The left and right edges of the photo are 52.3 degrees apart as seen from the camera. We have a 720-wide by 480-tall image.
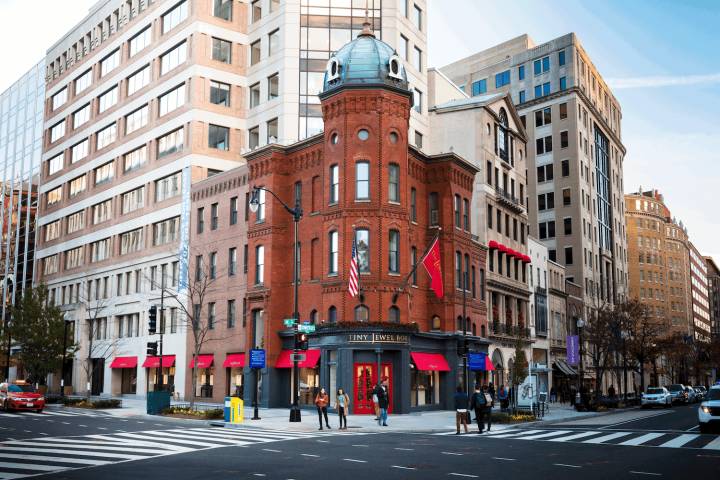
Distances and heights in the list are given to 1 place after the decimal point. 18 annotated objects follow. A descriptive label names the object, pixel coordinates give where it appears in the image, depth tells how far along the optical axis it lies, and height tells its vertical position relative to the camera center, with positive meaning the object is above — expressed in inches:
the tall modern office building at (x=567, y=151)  3577.8 +989.4
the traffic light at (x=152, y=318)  1585.9 +63.1
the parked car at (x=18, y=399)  1675.7 -115.1
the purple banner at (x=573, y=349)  2133.4 -10.9
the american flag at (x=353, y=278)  1558.8 +142.8
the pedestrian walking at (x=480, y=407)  1181.1 -98.2
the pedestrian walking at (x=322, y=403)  1197.7 -91.1
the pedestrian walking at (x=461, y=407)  1151.6 -96.2
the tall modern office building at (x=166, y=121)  2342.5 +775.6
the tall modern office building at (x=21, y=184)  3513.8 +811.8
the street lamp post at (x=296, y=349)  1323.8 -4.3
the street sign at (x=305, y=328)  1358.3 +34.1
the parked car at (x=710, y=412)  1122.7 -102.3
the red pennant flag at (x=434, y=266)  1659.7 +178.9
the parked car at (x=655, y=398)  2314.2 -166.4
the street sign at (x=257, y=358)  1499.8 -22.6
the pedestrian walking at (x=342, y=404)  1214.9 -94.8
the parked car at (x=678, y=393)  2596.0 -171.8
